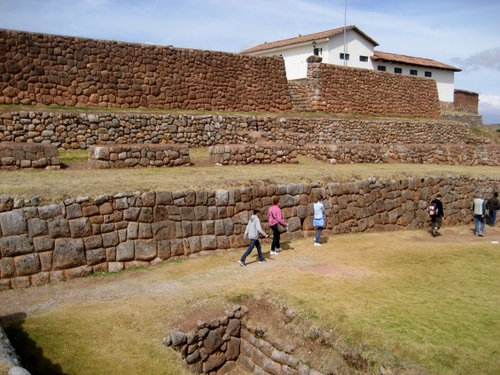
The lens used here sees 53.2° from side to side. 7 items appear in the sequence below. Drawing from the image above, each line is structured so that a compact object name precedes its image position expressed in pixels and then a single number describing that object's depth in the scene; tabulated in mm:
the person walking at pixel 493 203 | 19688
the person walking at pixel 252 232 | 12758
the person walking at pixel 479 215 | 18859
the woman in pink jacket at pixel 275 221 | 13821
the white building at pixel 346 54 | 41156
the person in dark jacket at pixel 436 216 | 18266
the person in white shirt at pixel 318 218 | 15289
